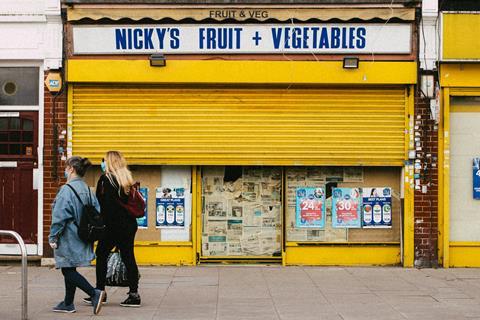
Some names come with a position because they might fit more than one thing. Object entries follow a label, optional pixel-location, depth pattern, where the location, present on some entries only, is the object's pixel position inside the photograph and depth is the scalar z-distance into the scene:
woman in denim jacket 8.13
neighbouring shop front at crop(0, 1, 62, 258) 11.84
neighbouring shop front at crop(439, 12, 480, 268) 11.66
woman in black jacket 8.55
